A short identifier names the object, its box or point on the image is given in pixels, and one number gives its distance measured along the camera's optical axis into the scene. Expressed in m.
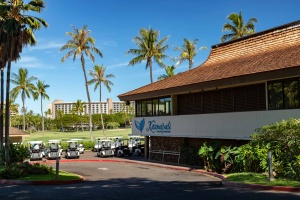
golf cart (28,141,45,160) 32.21
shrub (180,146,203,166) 24.08
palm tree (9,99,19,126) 113.18
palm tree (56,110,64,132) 149.69
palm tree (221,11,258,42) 49.50
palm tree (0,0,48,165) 22.08
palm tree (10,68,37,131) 72.88
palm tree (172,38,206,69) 52.53
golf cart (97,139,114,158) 33.09
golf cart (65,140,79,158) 32.84
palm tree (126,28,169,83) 47.91
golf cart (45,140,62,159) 32.56
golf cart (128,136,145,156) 34.66
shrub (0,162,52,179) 18.03
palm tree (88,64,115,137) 65.94
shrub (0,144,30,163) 24.86
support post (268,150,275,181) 14.32
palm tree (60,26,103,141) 50.72
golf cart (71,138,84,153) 38.98
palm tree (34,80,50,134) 85.68
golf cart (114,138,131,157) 33.56
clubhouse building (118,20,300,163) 18.22
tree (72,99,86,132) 149.15
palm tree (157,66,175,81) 56.31
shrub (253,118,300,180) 14.66
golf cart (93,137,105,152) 36.79
